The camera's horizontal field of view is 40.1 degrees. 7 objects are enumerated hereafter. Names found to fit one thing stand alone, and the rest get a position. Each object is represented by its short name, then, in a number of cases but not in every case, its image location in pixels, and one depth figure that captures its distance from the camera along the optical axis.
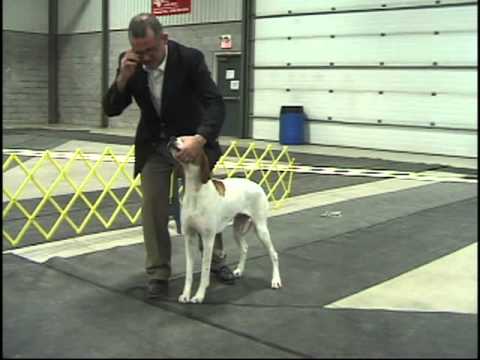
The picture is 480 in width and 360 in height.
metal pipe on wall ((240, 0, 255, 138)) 17.61
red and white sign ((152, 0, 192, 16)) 19.31
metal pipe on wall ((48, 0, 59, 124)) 23.33
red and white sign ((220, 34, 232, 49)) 18.19
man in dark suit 4.09
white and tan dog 4.05
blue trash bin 16.31
